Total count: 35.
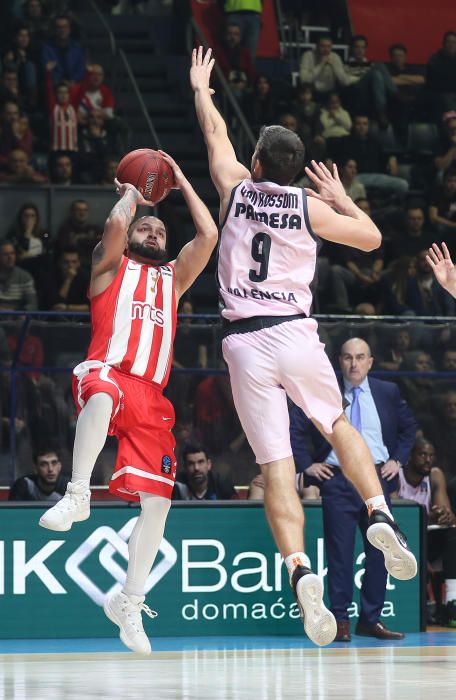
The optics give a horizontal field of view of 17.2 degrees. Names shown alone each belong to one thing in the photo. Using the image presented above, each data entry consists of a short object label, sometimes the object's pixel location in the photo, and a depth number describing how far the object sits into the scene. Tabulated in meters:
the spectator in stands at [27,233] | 16.42
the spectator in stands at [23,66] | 18.48
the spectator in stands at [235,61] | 20.17
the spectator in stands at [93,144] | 17.66
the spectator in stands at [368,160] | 19.33
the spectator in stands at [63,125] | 17.94
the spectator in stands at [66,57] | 18.78
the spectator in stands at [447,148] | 19.86
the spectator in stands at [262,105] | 19.58
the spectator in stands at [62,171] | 17.14
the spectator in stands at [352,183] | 18.39
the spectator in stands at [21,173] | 16.89
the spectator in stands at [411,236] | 17.86
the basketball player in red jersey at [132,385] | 8.77
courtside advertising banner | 11.54
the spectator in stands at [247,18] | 20.47
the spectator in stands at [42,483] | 12.22
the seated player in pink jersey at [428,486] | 13.52
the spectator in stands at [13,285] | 15.41
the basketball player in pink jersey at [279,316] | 8.26
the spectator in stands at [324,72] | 20.70
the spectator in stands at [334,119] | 19.83
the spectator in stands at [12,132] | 17.50
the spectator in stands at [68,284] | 15.45
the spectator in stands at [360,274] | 17.14
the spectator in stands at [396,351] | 13.55
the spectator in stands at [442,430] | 13.72
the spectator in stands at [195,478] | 12.62
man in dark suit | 11.51
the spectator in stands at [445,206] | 18.70
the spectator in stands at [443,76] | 21.20
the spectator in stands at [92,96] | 18.47
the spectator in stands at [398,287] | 16.75
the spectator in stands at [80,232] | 16.27
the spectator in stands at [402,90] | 20.75
